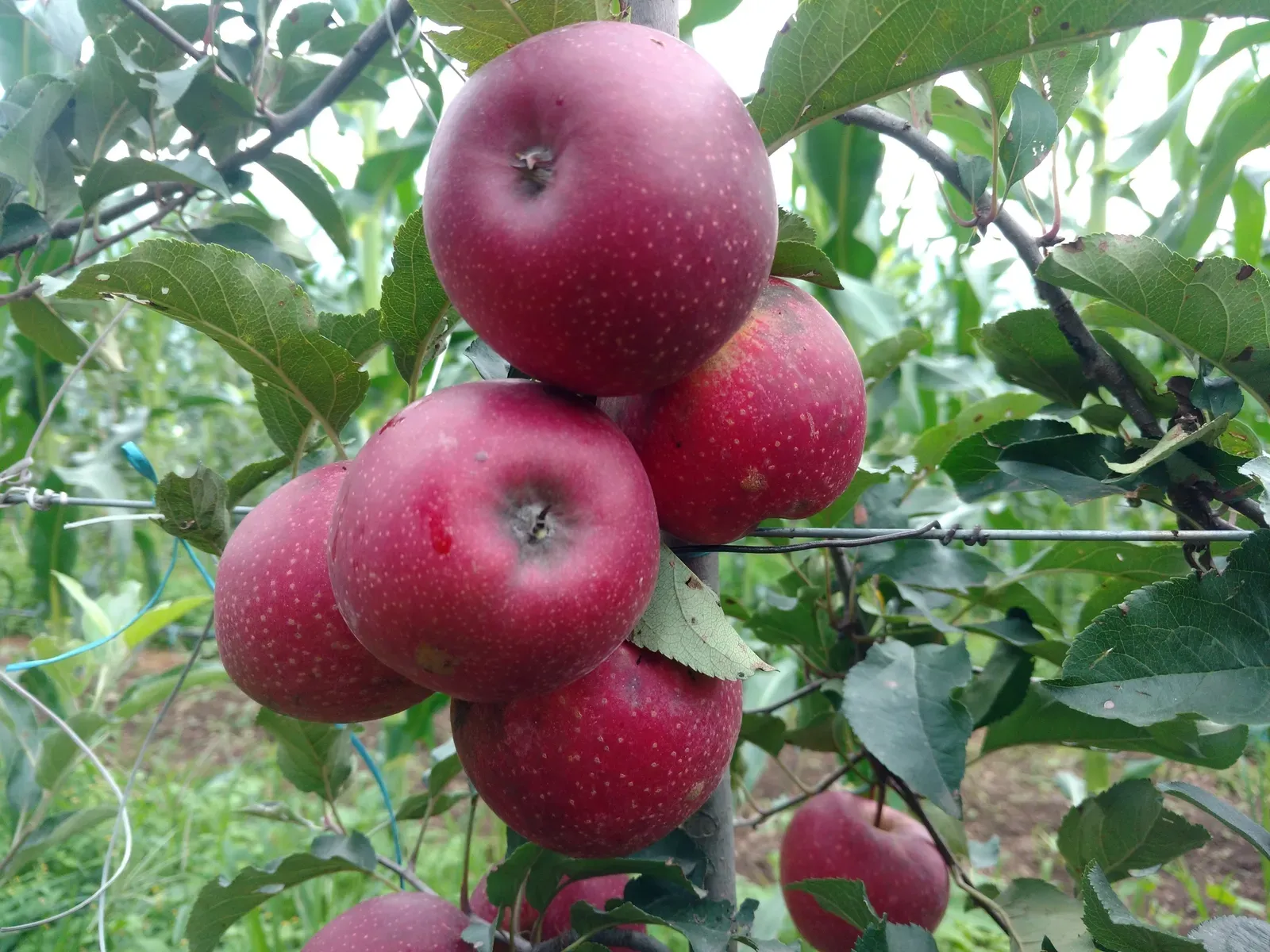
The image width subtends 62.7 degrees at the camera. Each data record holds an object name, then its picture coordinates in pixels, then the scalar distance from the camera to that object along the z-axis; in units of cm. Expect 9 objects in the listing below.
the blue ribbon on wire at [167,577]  38
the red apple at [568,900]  35
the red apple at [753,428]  25
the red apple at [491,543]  20
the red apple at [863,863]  41
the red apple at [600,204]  21
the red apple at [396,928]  31
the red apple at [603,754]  25
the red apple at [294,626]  25
